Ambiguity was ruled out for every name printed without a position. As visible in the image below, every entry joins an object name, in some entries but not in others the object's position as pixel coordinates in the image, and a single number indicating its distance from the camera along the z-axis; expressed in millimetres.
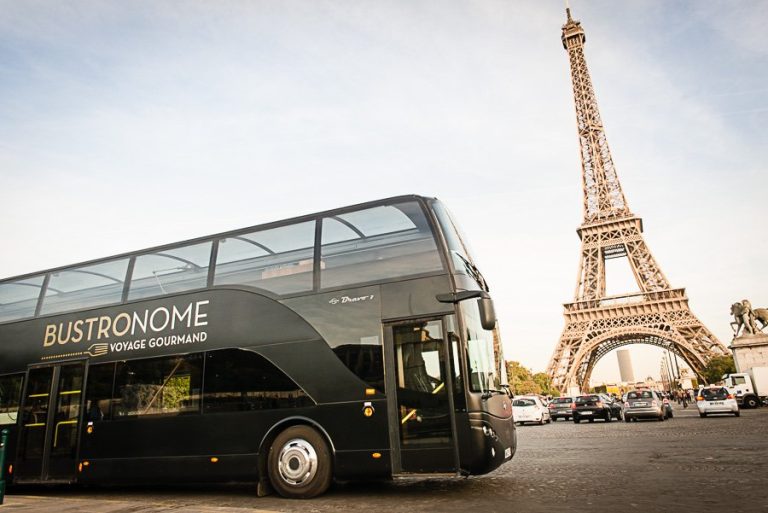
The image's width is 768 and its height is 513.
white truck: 32906
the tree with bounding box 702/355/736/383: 43625
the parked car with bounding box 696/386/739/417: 23988
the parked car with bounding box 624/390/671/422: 23438
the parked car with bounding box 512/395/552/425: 25734
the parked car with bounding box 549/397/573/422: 29328
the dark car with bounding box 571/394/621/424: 25156
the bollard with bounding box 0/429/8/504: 7032
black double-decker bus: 6660
